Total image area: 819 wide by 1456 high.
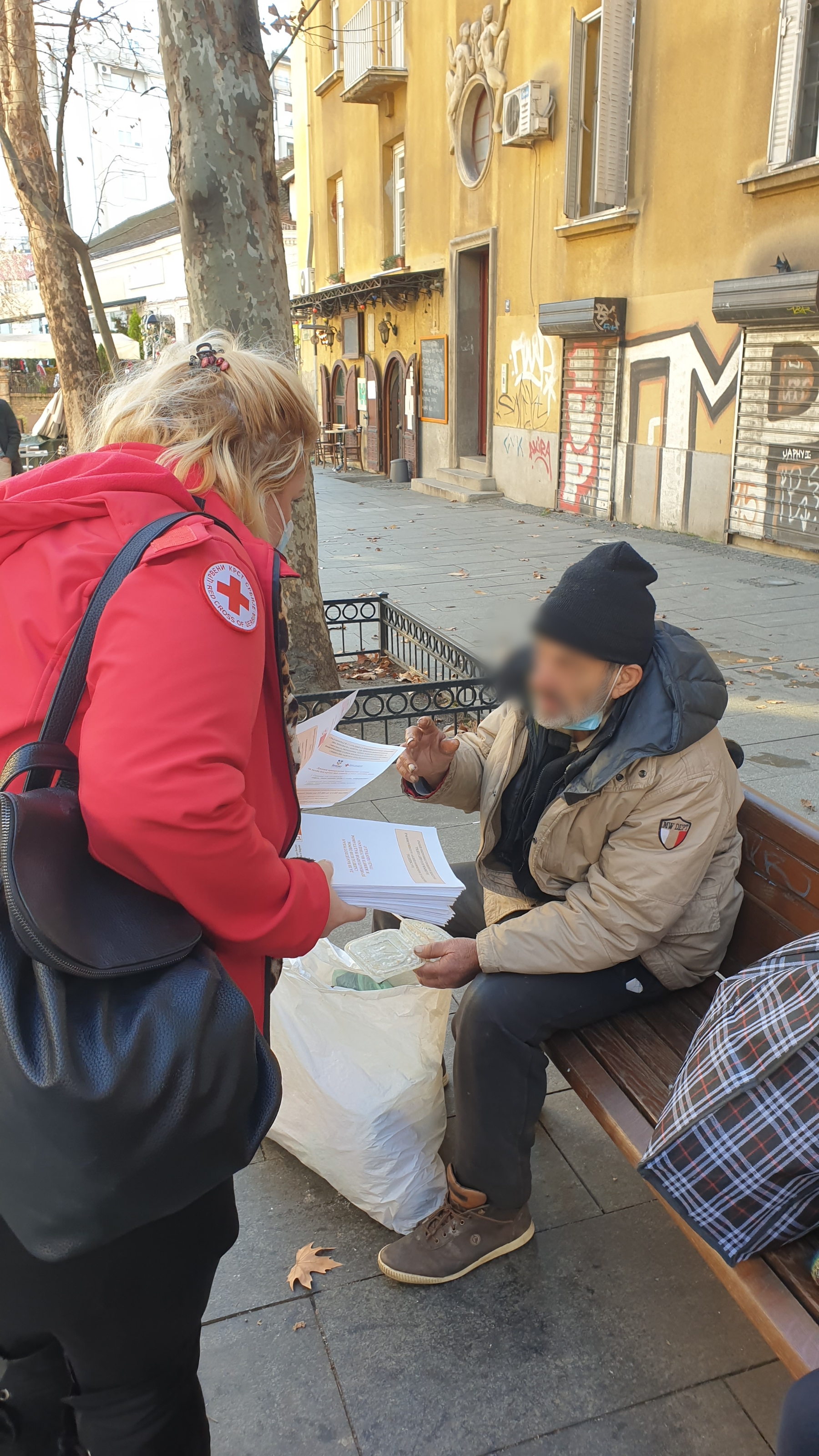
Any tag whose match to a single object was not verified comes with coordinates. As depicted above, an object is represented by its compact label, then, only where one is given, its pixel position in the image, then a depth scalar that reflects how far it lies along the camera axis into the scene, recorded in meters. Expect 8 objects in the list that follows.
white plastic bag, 2.32
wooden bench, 2.04
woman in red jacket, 1.17
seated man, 2.15
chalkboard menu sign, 18.03
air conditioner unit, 13.52
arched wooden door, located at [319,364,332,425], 25.47
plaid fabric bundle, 1.54
